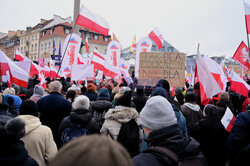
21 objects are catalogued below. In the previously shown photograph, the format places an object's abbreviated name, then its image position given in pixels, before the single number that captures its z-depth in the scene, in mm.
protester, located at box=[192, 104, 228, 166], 3445
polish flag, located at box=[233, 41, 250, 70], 9388
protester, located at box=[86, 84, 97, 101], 5651
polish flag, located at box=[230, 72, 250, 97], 4359
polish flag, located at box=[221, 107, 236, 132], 3346
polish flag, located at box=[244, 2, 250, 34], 6105
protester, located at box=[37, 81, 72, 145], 3916
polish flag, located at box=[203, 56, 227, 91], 4348
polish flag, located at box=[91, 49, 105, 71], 9234
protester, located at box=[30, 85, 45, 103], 4566
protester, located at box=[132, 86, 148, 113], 4738
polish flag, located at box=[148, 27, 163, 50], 12586
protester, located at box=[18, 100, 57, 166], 2519
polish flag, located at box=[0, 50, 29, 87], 4742
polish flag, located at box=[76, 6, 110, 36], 7241
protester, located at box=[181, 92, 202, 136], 4071
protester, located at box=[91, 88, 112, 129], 4188
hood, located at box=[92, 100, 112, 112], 4227
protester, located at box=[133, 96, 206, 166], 1522
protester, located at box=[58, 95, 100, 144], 3197
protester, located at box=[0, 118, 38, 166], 1805
